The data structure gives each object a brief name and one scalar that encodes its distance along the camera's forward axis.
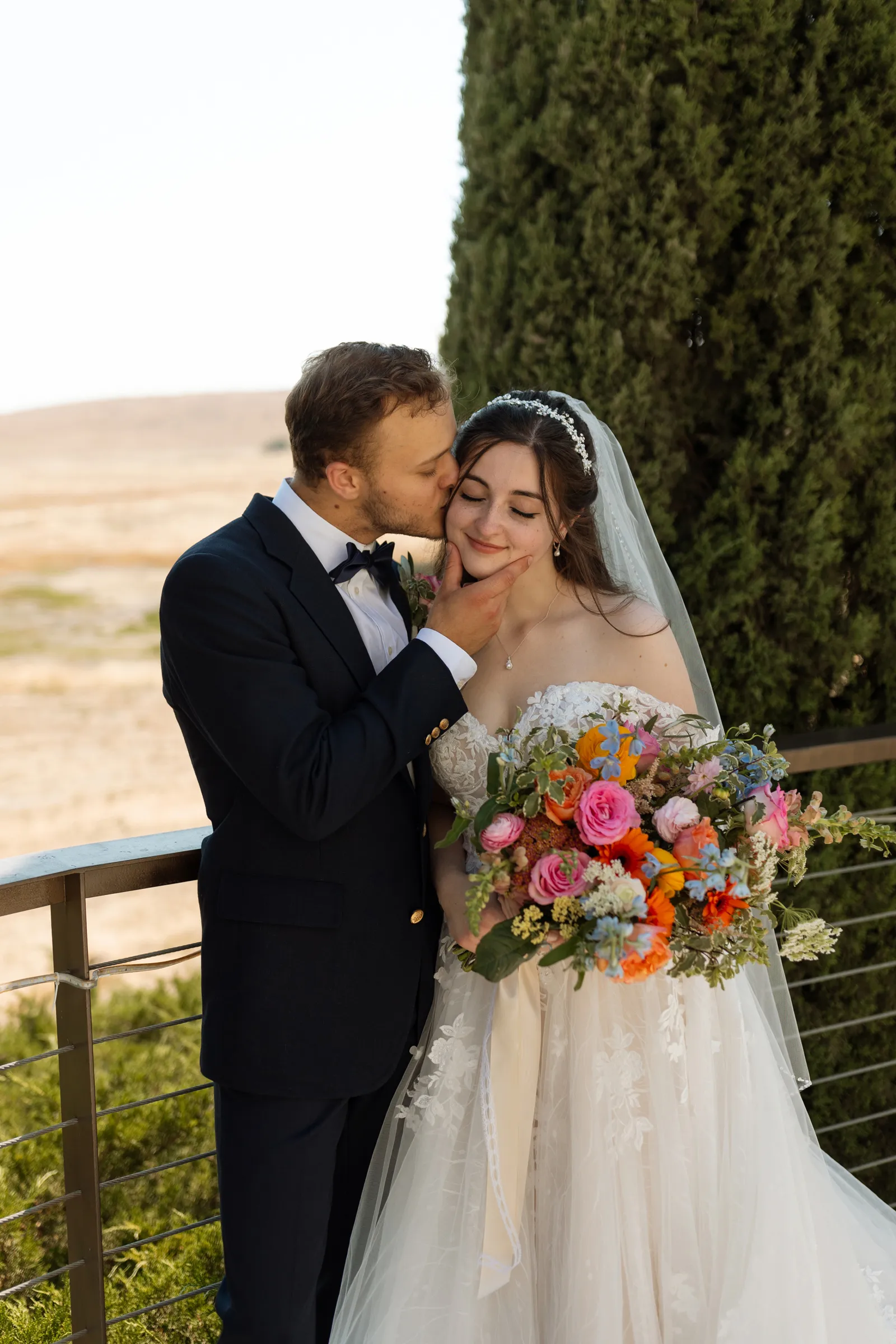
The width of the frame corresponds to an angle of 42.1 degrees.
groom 1.88
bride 2.11
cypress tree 3.66
